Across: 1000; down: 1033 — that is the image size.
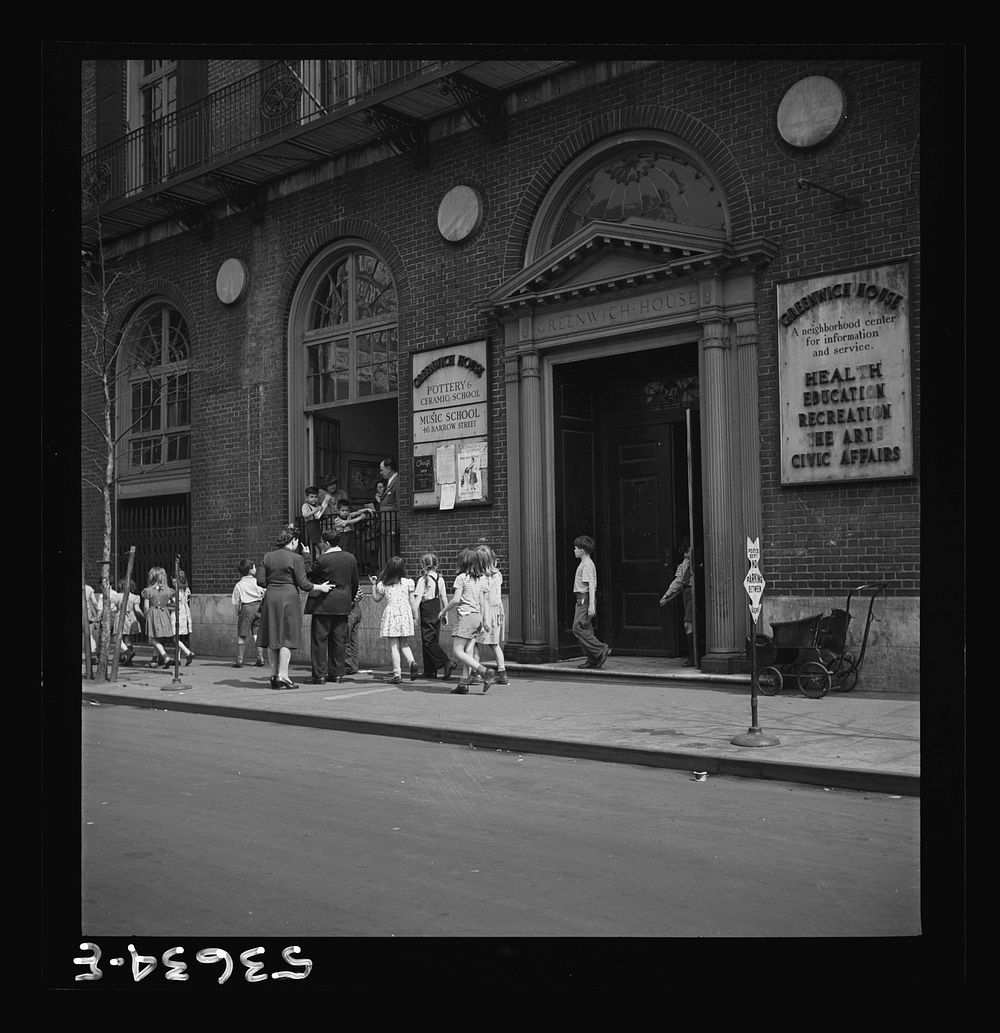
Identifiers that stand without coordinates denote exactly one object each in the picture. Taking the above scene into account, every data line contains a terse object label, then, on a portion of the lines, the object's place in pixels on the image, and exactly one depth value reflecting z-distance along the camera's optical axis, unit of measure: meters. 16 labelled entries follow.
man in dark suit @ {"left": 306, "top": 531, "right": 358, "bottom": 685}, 13.87
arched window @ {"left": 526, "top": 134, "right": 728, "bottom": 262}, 13.09
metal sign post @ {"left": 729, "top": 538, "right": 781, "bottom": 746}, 8.38
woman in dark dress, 13.59
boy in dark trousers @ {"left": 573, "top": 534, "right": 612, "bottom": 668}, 13.32
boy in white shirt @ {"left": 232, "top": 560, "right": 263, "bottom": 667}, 16.69
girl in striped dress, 12.50
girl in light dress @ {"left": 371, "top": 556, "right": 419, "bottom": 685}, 13.73
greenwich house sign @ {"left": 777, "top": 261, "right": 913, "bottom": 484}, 11.21
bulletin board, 14.98
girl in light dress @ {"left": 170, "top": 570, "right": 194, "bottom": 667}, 17.05
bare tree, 19.84
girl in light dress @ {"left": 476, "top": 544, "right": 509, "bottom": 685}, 12.78
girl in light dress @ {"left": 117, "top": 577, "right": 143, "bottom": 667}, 17.73
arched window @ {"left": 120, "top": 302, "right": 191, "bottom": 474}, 19.98
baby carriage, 10.99
